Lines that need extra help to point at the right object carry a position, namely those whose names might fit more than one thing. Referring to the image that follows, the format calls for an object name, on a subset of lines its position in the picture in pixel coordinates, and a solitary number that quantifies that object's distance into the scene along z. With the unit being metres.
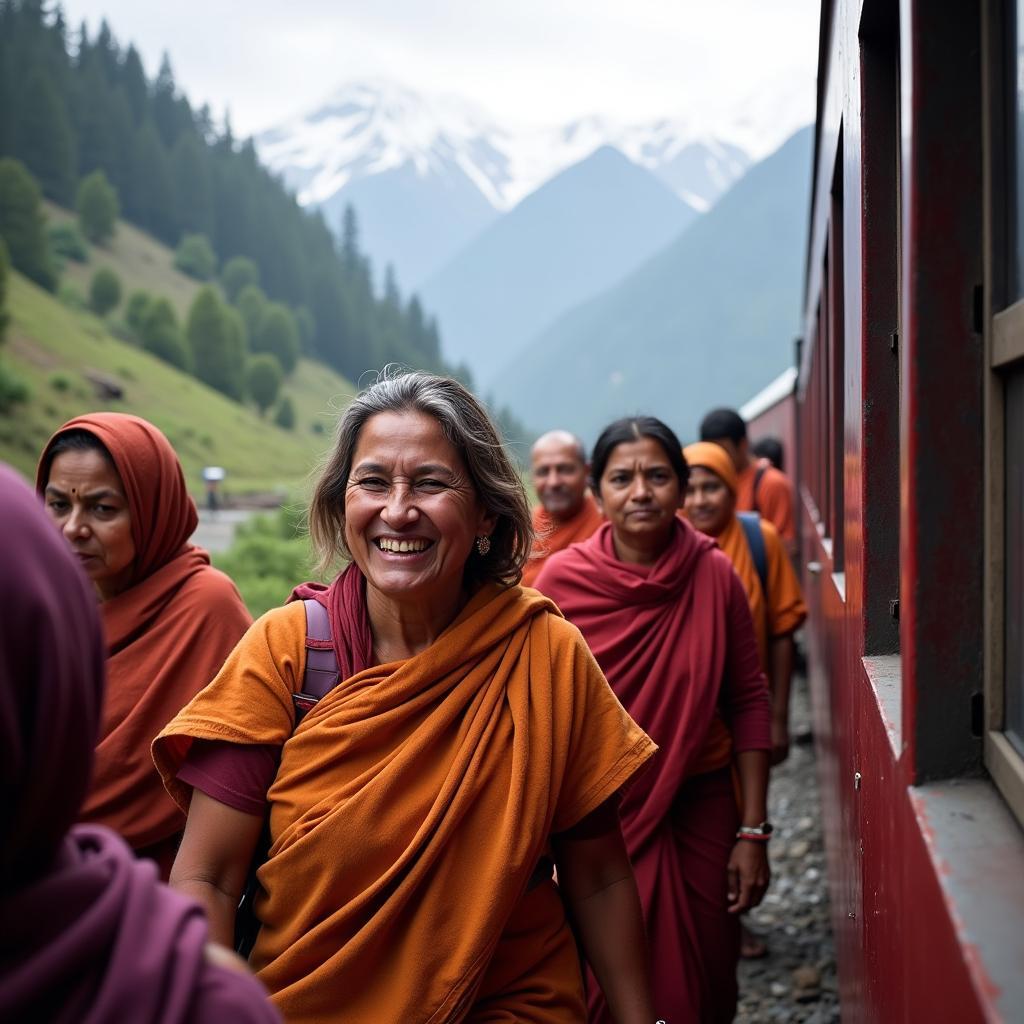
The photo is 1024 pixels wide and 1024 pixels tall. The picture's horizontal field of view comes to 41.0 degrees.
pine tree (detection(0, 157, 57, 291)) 66.44
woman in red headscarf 3.38
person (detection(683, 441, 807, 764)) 5.38
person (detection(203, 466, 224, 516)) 41.16
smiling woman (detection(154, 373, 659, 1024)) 2.38
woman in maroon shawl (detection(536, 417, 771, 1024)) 3.94
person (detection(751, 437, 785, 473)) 11.73
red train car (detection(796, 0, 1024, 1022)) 1.56
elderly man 6.60
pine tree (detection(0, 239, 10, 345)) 48.84
